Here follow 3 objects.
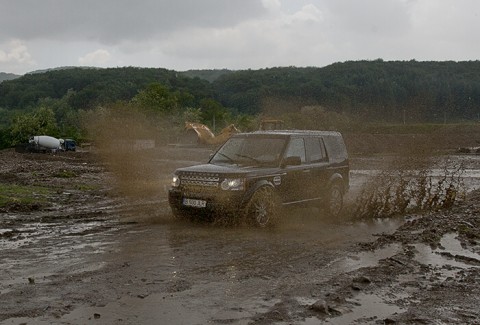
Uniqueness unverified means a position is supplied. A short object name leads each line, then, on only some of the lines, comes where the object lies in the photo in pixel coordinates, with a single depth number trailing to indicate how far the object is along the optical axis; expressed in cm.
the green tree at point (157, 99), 8344
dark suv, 1051
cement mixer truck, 4400
